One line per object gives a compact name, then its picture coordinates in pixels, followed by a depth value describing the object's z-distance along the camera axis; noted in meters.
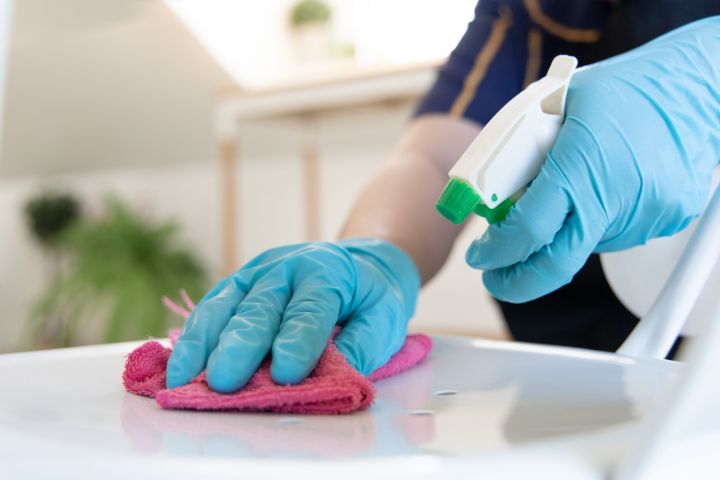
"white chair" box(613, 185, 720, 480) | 0.24
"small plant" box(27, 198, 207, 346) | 2.70
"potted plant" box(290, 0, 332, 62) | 2.56
